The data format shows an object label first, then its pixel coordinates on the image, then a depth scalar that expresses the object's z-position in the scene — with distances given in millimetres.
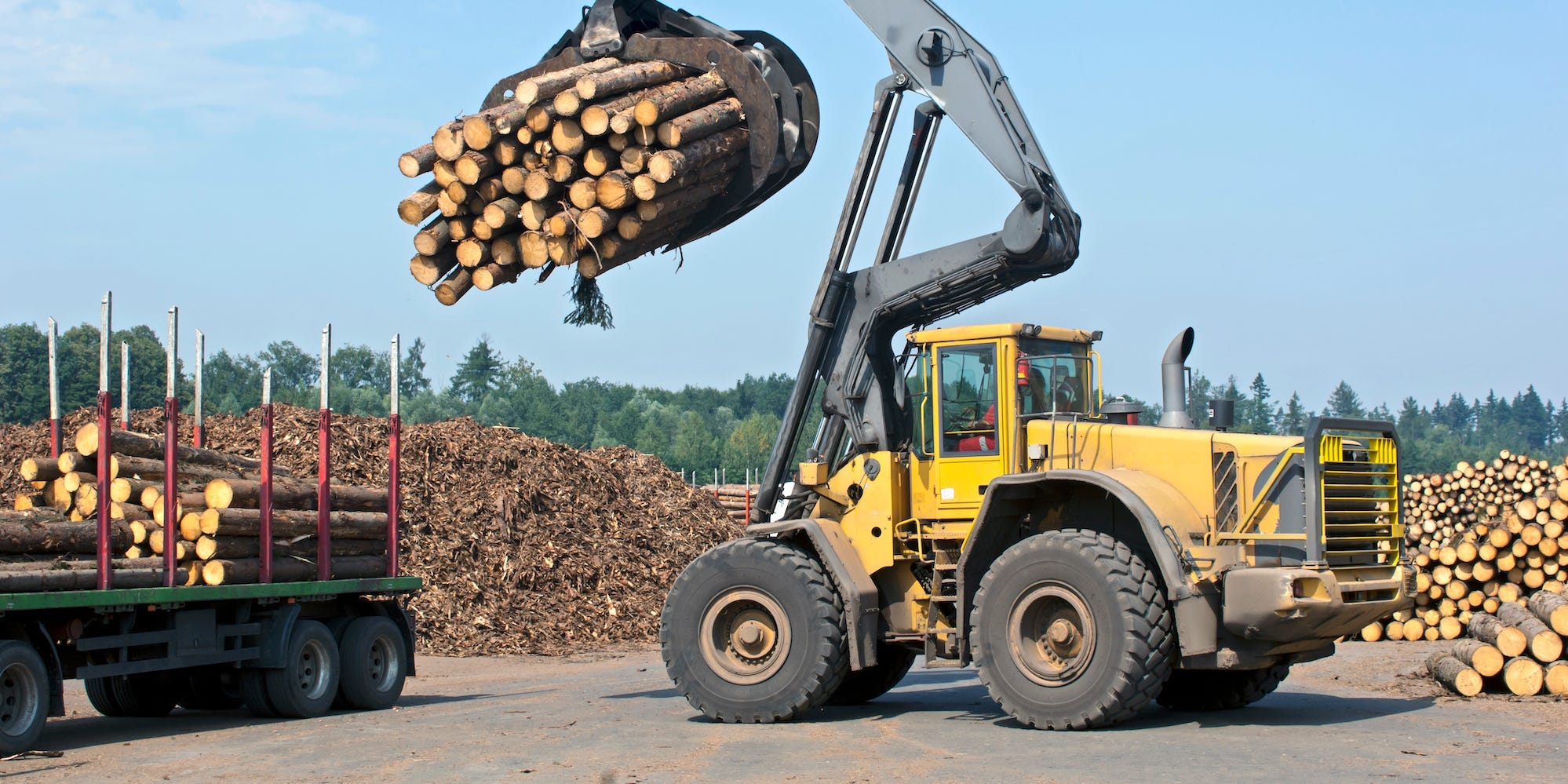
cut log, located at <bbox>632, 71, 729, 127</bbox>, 11727
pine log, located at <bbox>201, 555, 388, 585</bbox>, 12656
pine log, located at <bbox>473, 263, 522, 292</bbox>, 12266
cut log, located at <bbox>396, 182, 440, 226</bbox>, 12312
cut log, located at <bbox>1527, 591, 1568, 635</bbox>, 13203
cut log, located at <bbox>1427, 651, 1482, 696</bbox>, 13578
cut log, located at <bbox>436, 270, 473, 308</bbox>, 12438
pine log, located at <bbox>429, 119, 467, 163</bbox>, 12039
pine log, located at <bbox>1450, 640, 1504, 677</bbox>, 13523
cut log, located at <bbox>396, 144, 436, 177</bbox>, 12227
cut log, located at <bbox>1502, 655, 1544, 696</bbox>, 13320
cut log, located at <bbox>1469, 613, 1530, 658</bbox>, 13453
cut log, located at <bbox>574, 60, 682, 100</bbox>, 11859
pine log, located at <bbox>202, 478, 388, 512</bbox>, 12914
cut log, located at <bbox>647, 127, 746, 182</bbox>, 11773
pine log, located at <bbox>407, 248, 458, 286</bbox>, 12430
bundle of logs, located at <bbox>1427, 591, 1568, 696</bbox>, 13289
